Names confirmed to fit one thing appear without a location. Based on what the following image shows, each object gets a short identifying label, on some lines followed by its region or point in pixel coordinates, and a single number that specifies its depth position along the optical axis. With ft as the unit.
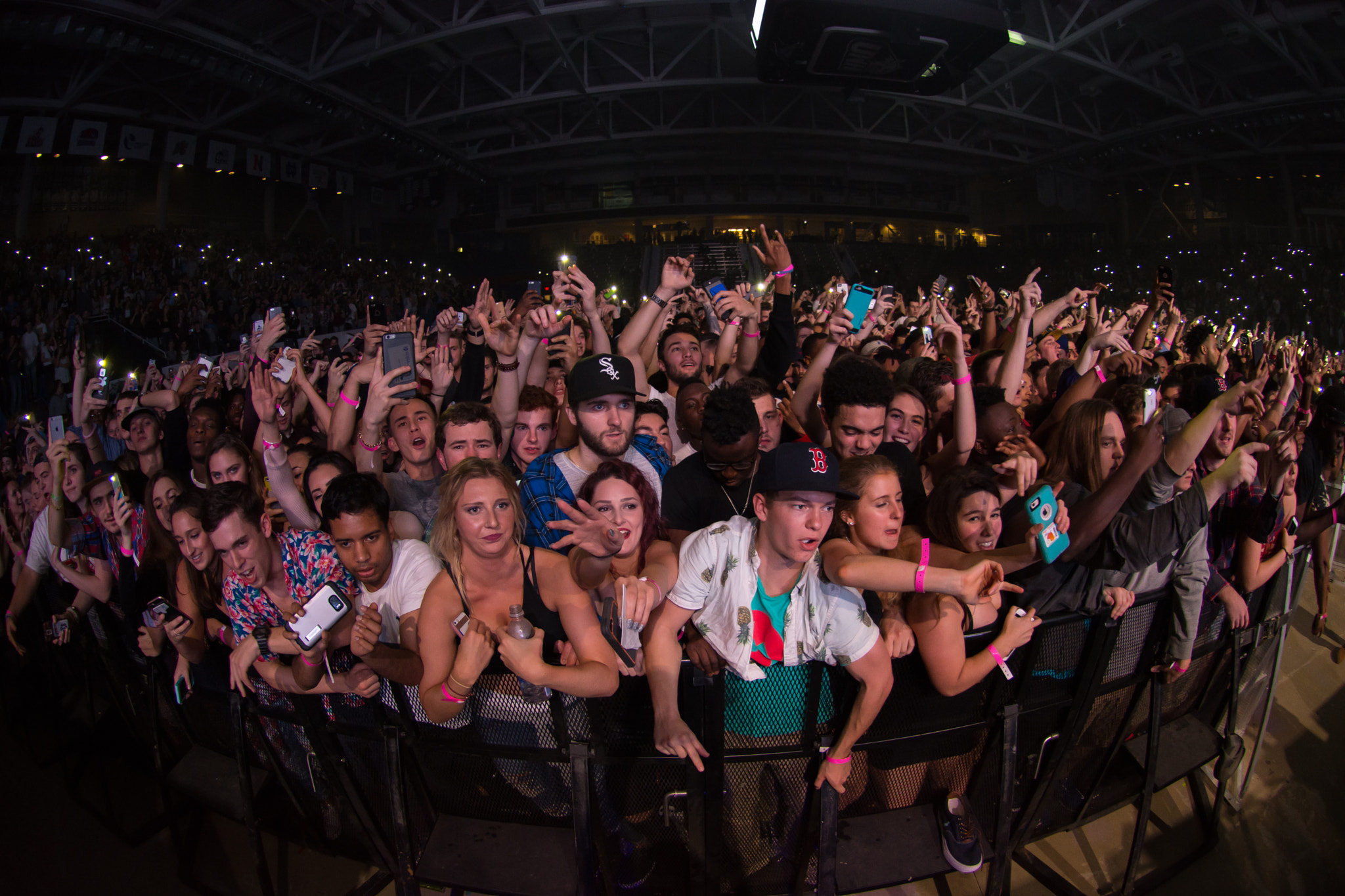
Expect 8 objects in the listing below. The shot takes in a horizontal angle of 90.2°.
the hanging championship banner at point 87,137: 48.16
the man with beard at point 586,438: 8.55
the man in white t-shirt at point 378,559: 7.66
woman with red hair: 6.70
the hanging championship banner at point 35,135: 45.11
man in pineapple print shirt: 6.24
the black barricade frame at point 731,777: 7.01
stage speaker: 13.69
